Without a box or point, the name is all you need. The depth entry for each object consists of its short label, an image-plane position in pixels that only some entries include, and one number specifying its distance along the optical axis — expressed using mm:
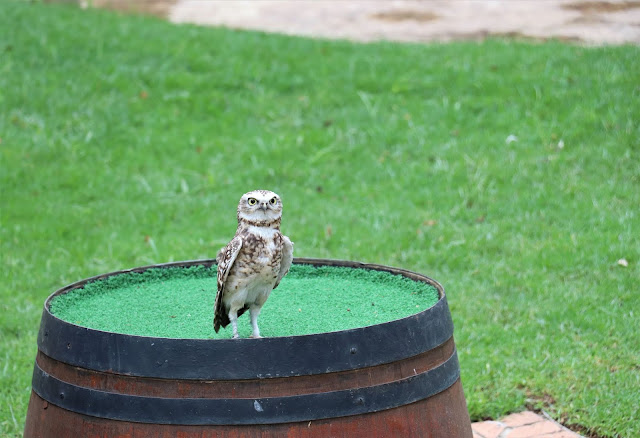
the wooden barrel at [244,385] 4902
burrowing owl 5684
